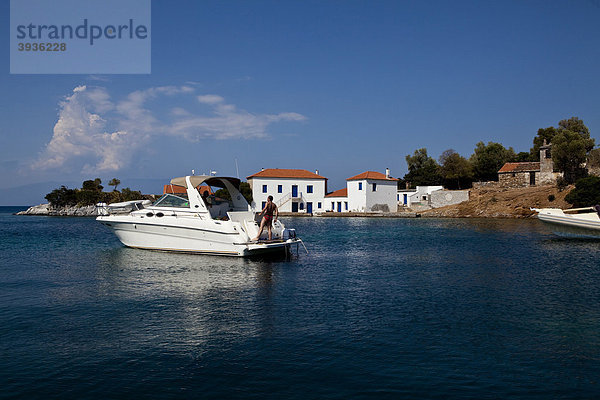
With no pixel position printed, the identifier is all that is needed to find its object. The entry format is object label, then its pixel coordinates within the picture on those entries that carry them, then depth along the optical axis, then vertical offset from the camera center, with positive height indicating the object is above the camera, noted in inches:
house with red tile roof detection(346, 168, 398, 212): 2454.5 +97.4
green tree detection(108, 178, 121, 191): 3516.2 +271.1
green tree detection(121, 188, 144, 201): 3092.0 +150.3
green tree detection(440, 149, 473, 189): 2635.3 +218.3
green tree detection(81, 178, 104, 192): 3463.1 +248.9
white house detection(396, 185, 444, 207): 2544.3 +79.0
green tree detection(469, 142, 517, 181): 2711.6 +296.9
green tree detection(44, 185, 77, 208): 3312.0 +148.4
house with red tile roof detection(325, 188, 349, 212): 2576.3 +46.8
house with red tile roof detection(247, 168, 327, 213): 2539.1 +132.8
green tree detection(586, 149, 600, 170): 2121.2 +217.9
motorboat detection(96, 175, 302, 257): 696.4 -18.6
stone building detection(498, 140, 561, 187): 2258.9 +173.5
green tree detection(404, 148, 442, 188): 2819.9 +259.9
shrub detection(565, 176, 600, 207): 1737.2 +44.6
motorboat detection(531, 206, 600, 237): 1043.3 -47.4
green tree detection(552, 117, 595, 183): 2078.0 +239.7
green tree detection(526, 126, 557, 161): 2755.9 +427.0
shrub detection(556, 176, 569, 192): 2084.2 +98.4
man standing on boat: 685.9 -8.8
